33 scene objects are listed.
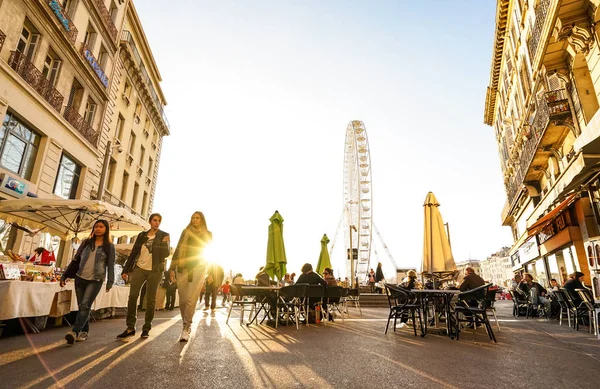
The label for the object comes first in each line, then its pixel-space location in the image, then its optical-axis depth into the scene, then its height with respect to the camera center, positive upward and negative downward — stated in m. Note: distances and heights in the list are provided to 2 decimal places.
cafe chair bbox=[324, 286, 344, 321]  7.71 -0.12
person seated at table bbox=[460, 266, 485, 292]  6.64 +0.18
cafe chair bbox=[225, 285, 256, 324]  7.32 -0.09
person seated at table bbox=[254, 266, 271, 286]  8.27 +0.21
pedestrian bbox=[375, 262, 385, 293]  19.89 +0.78
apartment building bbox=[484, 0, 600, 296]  9.36 +5.95
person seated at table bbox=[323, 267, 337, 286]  9.49 +0.35
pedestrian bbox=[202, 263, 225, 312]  11.12 +0.24
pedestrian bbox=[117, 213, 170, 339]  4.95 +0.24
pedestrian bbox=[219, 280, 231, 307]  17.20 -0.11
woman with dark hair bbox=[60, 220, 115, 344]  4.55 +0.21
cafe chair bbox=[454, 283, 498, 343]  5.31 -0.12
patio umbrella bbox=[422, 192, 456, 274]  7.75 +1.09
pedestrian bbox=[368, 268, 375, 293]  20.68 +0.57
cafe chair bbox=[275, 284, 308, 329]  6.71 -0.13
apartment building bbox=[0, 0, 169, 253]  10.16 +7.16
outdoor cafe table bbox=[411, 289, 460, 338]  5.50 -0.26
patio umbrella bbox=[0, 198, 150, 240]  7.79 +1.76
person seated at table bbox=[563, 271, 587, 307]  7.72 +0.21
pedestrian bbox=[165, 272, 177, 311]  11.61 -0.30
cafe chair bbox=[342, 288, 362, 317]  9.76 -0.07
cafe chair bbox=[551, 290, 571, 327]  7.26 -0.11
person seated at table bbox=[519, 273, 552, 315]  9.40 +0.01
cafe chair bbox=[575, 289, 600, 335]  5.87 -0.22
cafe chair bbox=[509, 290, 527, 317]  10.65 -0.30
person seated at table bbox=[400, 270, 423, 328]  8.52 +0.24
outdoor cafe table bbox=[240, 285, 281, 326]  7.38 -0.10
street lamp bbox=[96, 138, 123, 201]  12.92 +4.22
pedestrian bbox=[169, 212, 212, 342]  4.79 +0.23
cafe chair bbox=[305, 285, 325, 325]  7.07 -0.23
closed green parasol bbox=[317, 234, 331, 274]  13.71 +1.25
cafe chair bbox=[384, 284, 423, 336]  5.86 -0.13
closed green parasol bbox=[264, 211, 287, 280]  9.34 +0.93
